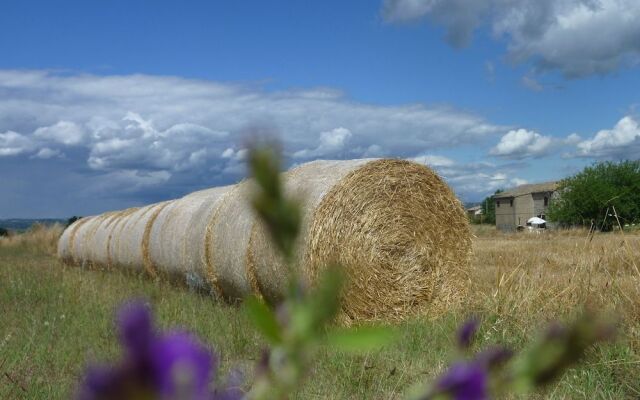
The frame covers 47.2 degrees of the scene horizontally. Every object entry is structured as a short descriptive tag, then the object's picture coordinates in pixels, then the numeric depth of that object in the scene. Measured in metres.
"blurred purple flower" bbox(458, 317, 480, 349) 0.40
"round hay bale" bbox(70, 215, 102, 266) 16.39
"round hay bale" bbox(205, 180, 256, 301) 7.37
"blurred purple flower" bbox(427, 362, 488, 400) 0.30
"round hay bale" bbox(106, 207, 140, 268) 13.72
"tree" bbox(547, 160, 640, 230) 50.44
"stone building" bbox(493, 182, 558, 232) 59.88
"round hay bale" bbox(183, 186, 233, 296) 8.48
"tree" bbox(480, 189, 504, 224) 74.54
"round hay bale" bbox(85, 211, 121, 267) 14.42
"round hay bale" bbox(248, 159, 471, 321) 6.80
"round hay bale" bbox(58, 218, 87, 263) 18.12
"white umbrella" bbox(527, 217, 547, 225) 54.16
